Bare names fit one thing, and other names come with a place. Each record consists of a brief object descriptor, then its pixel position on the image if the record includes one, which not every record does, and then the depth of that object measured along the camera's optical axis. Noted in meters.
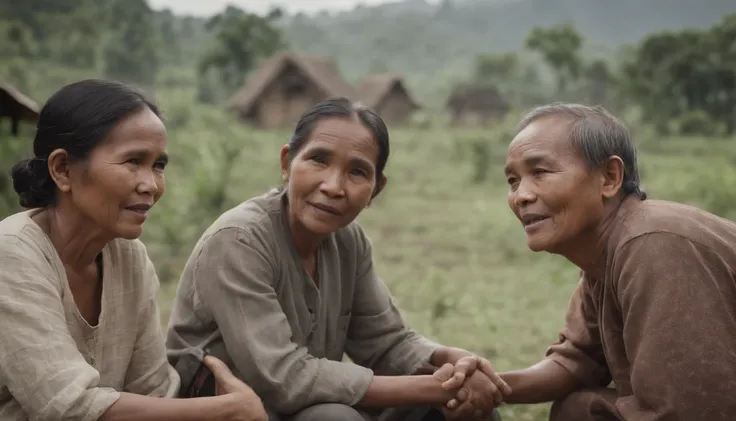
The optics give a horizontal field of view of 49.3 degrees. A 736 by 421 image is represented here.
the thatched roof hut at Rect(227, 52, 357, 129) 31.12
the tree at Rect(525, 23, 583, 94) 41.22
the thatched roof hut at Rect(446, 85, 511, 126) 37.72
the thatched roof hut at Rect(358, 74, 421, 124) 34.12
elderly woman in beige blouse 2.29
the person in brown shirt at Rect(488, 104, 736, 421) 2.40
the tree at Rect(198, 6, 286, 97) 39.66
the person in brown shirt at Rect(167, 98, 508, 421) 2.79
